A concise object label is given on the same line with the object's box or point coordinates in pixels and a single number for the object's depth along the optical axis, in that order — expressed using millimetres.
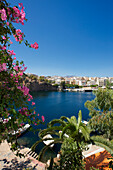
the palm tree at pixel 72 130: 3814
